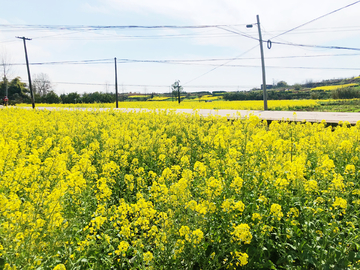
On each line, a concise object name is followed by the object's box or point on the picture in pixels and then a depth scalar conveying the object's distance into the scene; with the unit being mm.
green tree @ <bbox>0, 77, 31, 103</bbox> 56397
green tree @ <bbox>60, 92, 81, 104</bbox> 54875
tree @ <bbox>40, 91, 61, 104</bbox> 54062
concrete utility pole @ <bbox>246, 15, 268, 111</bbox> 19900
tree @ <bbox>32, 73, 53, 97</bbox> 74006
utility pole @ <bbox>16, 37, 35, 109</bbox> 25200
